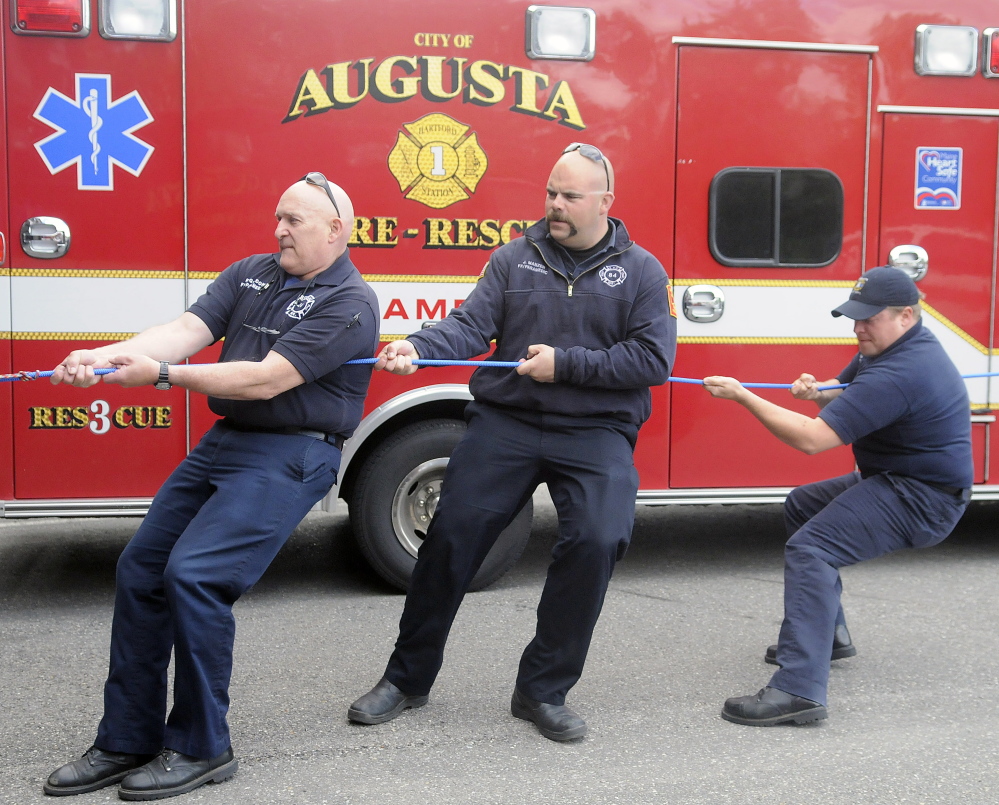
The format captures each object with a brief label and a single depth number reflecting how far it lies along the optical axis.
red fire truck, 4.96
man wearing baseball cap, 3.97
